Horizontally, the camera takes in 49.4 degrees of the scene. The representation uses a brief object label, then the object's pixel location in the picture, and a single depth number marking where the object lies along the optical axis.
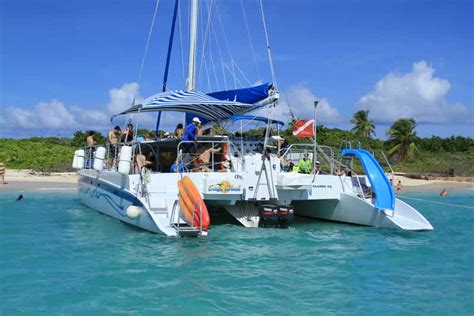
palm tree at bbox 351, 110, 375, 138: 52.38
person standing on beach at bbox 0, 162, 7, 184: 25.96
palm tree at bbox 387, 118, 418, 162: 44.16
